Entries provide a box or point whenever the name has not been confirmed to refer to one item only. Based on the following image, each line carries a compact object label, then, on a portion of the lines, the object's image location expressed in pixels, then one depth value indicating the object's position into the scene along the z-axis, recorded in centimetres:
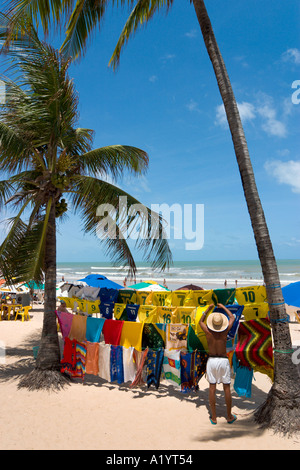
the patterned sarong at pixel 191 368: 636
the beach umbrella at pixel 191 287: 1719
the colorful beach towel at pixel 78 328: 778
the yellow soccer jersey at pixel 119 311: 811
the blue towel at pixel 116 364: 703
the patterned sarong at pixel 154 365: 675
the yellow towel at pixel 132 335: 700
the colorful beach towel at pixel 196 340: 644
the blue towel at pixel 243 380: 610
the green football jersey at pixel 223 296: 710
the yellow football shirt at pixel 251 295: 679
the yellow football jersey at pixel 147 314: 759
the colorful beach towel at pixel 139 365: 688
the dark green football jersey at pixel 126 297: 853
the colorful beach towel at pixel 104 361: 715
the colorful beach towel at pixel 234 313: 621
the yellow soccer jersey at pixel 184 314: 698
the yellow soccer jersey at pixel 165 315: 723
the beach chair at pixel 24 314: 1666
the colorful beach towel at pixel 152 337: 691
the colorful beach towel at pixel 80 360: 749
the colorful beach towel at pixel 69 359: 766
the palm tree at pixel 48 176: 692
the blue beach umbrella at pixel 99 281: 1386
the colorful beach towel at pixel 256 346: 591
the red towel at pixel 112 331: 729
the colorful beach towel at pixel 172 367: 656
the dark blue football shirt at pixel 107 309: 848
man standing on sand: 533
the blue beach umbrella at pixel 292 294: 860
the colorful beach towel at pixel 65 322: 805
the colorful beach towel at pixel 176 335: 671
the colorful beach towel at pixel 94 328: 755
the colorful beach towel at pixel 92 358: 731
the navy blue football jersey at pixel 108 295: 866
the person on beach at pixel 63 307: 1217
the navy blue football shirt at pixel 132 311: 783
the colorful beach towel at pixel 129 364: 697
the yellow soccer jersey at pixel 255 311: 651
